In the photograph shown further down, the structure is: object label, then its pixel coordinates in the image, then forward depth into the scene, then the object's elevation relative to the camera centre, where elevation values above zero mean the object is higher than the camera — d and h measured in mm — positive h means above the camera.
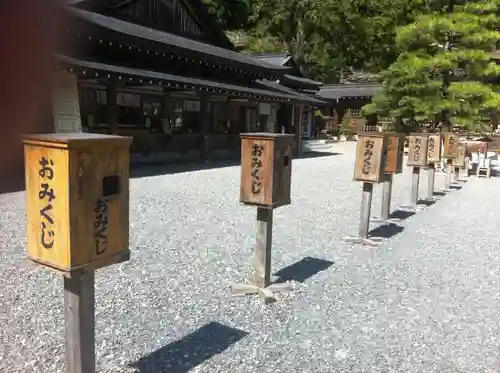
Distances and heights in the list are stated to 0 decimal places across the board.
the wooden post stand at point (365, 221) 5754 -1135
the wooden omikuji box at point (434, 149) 9547 -290
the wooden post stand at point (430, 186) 9344 -1050
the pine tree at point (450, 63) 16953 +2855
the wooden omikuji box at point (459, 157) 12002 -576
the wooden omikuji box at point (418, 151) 8523 -321
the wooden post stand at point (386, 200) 7025 -1058
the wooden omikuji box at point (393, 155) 6824 -322
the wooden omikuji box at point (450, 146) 11336 -258
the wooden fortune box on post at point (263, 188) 3930 -519
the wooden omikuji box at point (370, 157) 5770 -311
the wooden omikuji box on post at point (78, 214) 2096 -454
